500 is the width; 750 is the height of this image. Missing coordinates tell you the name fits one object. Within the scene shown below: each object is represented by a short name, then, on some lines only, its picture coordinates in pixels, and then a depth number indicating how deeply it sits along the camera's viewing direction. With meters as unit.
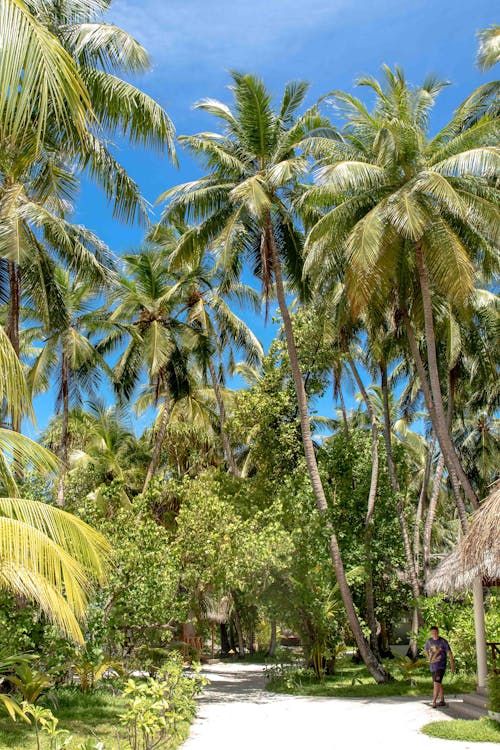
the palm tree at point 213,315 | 21.83
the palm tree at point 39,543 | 6.34
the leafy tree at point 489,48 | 15.34
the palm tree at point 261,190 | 16.00
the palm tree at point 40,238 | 11.00
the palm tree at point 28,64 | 4.43
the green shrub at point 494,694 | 10.02
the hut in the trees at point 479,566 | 8.72
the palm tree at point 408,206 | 13.64
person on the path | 12.10
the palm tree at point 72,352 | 18.25
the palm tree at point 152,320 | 20.48
